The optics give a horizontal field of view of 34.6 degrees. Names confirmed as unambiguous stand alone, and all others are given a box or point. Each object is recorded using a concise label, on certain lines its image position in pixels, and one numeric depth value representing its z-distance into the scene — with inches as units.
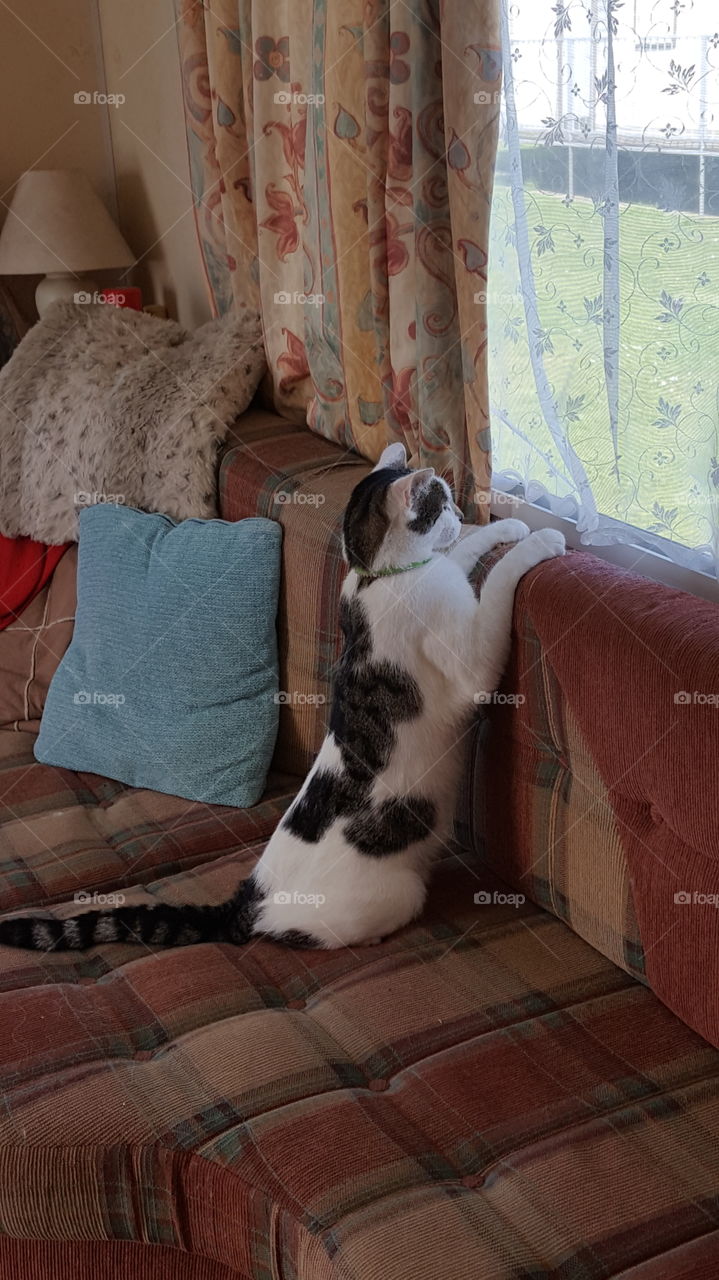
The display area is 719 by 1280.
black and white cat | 64.4
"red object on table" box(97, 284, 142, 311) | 122.5
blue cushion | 82.0
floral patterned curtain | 68.5
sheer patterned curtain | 55.6
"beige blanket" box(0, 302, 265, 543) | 92.5
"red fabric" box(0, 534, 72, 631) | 99.0
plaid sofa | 47.5
